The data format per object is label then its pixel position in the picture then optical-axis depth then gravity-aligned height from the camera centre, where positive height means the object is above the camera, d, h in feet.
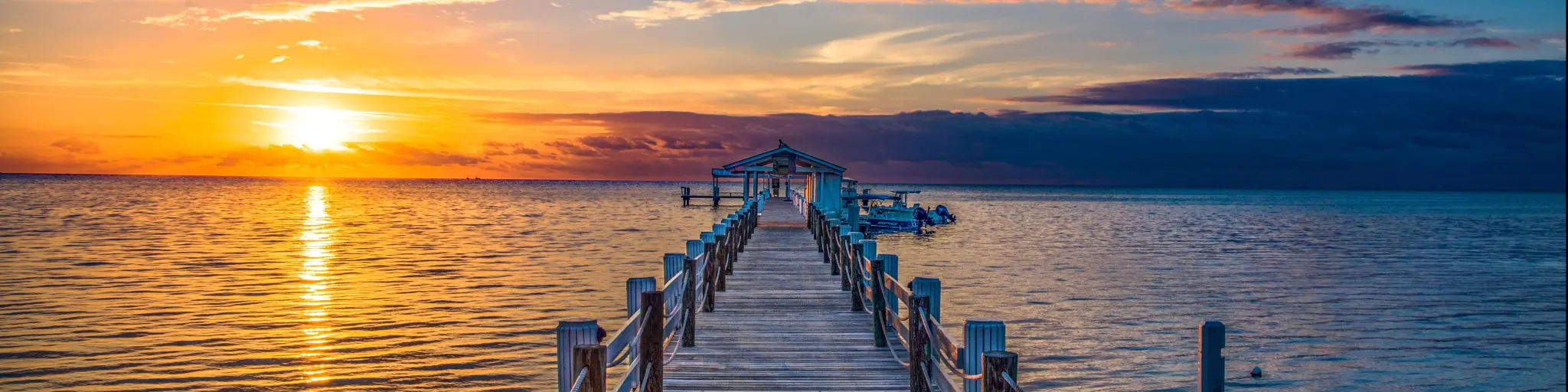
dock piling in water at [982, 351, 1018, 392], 19.39 -3.41
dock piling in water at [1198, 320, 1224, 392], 21.07 -3.55
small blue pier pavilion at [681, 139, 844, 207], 151.12 +1.28
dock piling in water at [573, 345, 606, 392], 20.71 -3.51
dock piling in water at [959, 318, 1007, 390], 23.68 -3.57
